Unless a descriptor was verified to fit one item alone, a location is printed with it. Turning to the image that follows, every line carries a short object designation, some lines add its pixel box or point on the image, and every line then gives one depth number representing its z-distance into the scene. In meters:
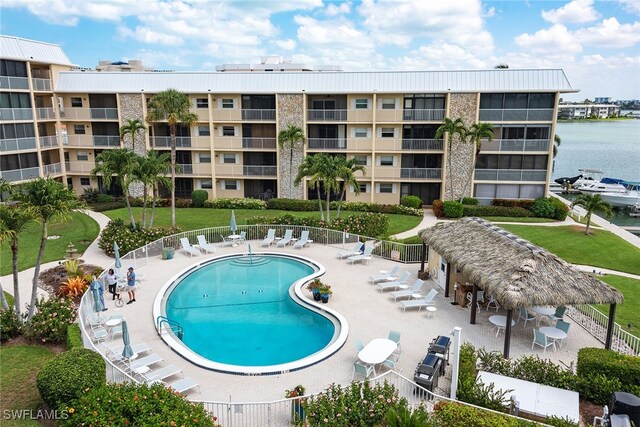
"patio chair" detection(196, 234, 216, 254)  26.56
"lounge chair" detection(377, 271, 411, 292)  20.69
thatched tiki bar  14.80
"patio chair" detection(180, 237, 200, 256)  25.97
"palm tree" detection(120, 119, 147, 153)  32.19
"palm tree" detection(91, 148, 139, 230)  25.67
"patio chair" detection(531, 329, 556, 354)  15.56
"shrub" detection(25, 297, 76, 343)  16.14
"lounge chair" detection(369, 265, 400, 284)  21.67
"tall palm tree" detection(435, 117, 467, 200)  35.31
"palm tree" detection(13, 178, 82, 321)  15.84
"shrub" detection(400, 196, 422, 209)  37.28
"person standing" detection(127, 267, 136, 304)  19.67
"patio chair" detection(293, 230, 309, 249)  27.41
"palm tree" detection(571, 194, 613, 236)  31.39
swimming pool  15.73
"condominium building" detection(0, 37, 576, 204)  36.94
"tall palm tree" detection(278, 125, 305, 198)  37.19
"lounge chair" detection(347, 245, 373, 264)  24.58
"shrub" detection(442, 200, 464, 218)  35.25
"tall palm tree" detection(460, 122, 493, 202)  34.75
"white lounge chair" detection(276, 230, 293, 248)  27.67
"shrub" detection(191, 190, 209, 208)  38.69
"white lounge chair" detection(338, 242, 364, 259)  25.31
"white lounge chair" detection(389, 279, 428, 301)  19.72
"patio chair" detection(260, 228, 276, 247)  27.83
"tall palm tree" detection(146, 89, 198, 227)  28.91
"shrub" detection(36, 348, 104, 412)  11.34
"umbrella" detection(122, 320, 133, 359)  13.89
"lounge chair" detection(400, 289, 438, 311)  18.62
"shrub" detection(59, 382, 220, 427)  9.96
